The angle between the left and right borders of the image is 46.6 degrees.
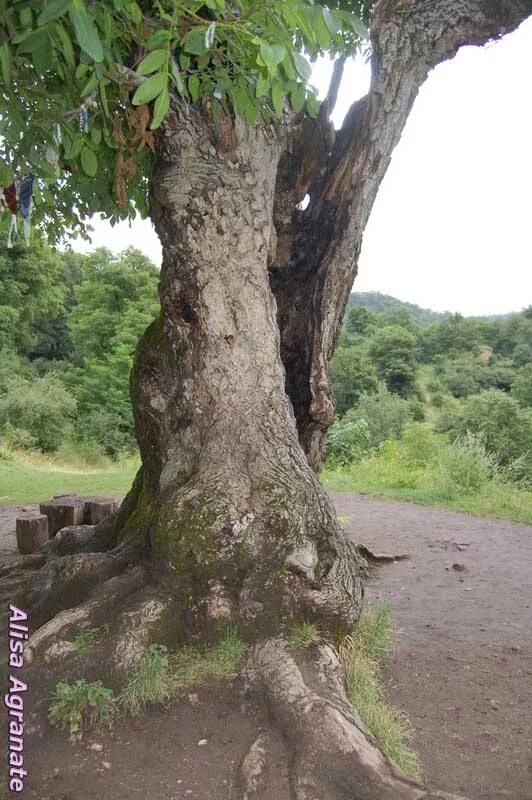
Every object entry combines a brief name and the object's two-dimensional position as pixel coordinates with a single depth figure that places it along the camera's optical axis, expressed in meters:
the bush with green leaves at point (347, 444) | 15.98
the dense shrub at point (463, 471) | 10.95
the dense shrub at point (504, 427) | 17.53
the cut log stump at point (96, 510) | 6.86
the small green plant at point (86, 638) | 3.14
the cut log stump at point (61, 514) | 6.73
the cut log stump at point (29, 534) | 6.27
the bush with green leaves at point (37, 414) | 26.62
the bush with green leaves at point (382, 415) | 25.64
